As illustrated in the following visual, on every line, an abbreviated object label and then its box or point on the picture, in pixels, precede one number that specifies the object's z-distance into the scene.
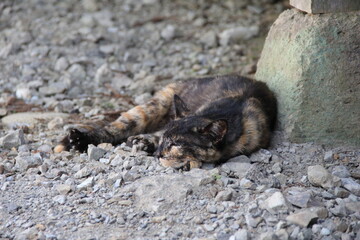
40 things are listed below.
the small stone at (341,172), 11.15
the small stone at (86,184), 10.75
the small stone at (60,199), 10.31
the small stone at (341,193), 10.25
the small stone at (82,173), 11.34
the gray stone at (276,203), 9.48
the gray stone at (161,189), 9.97
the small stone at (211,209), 9.74
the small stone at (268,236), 8.79
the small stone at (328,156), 11.80
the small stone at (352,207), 9.66
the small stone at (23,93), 16.52
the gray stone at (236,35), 19.72
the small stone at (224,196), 9.98
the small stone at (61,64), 18.19
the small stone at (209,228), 9.27
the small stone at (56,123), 14.54
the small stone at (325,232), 9.08
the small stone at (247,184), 10.51
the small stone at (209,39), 19.69
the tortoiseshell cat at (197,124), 11.86
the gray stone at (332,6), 11.80
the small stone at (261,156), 11.99
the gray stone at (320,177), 10.63
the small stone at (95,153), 12.23
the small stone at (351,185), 10.41
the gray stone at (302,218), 9.14
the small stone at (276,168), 11.48
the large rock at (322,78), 11.79
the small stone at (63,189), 10.64
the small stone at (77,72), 17.70
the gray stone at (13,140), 13.14
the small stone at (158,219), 9.56
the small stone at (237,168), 11.21
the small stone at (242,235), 8.91
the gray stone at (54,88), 16.77
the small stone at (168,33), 20.37
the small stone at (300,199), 9.64
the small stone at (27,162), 11.87
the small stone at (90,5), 22.64
